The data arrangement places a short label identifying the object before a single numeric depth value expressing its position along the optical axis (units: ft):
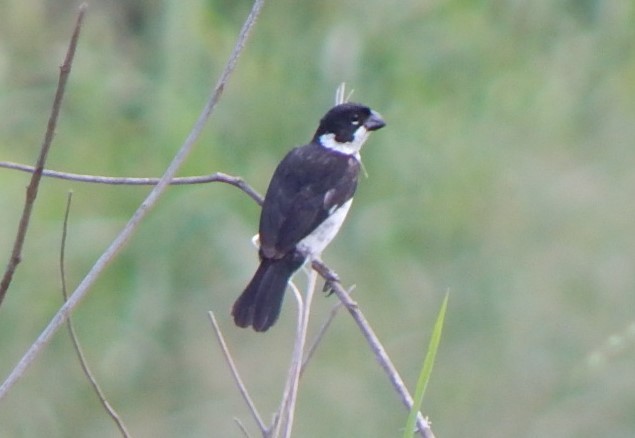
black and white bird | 22.47
